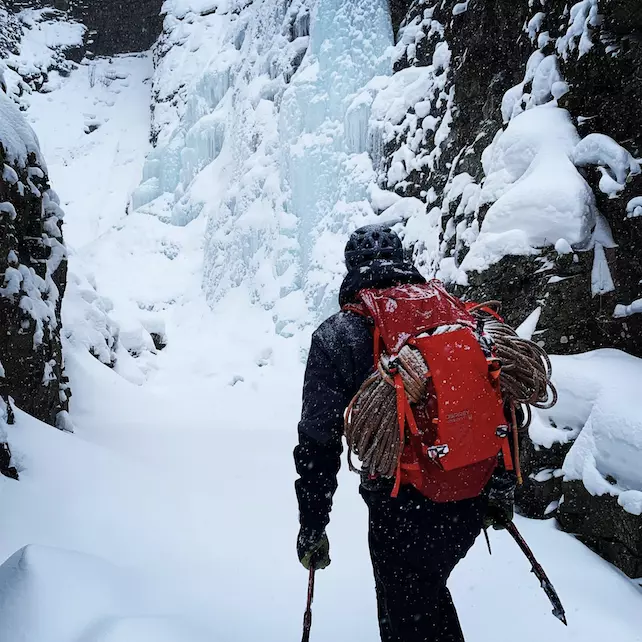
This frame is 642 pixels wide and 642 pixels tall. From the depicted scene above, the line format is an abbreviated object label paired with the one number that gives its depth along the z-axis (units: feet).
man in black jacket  6.05
